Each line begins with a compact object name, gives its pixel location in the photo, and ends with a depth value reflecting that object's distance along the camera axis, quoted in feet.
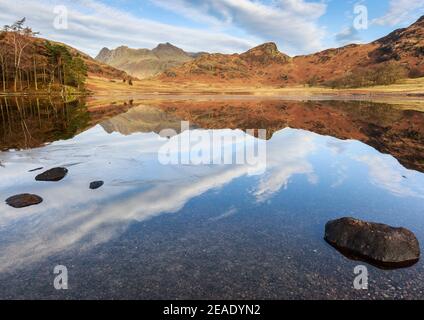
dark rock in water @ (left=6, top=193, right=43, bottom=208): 41.34
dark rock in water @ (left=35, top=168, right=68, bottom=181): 52.54
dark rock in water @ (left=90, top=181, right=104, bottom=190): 48.88
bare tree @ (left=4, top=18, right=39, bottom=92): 307.17
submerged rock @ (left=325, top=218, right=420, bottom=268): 29.92
